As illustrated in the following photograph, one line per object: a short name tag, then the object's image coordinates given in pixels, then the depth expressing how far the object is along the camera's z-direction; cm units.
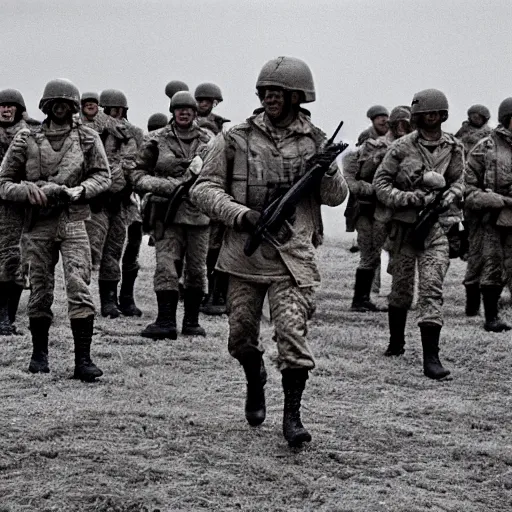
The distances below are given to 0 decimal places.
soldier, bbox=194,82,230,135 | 1366
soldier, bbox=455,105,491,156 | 1566
